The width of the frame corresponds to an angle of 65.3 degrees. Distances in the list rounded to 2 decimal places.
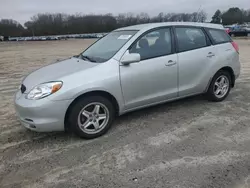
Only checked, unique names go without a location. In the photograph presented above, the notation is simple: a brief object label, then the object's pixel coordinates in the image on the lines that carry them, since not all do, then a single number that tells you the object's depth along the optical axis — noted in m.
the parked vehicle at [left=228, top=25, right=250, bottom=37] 33.31
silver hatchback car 2.69
